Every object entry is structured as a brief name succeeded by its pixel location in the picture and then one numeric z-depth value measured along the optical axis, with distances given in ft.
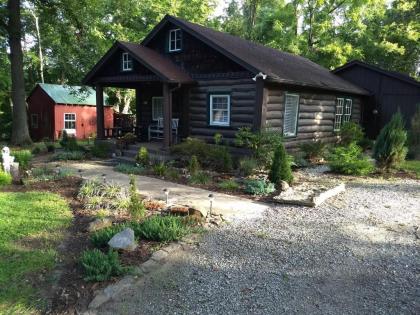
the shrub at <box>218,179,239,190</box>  30.94
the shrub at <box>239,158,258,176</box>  35.44
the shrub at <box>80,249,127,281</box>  14.69
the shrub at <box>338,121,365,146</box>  54.75
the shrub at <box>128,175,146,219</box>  20.70
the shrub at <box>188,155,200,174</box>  35.24
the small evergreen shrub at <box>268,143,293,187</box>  30.58
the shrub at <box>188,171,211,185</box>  32.83
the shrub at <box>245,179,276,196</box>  29.22
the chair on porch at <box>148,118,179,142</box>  53.43
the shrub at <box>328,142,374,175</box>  38.24
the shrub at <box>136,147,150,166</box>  41.75
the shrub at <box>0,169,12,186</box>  29.91
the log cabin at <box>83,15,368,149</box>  41.88
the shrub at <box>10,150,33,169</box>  38.50
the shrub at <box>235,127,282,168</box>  37.81
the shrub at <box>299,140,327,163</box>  46.96
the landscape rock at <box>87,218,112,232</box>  19.90
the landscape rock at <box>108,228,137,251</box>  16.93
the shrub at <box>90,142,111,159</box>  49.49
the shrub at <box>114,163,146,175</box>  37.98
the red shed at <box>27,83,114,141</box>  81.35
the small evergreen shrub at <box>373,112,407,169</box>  38.22
